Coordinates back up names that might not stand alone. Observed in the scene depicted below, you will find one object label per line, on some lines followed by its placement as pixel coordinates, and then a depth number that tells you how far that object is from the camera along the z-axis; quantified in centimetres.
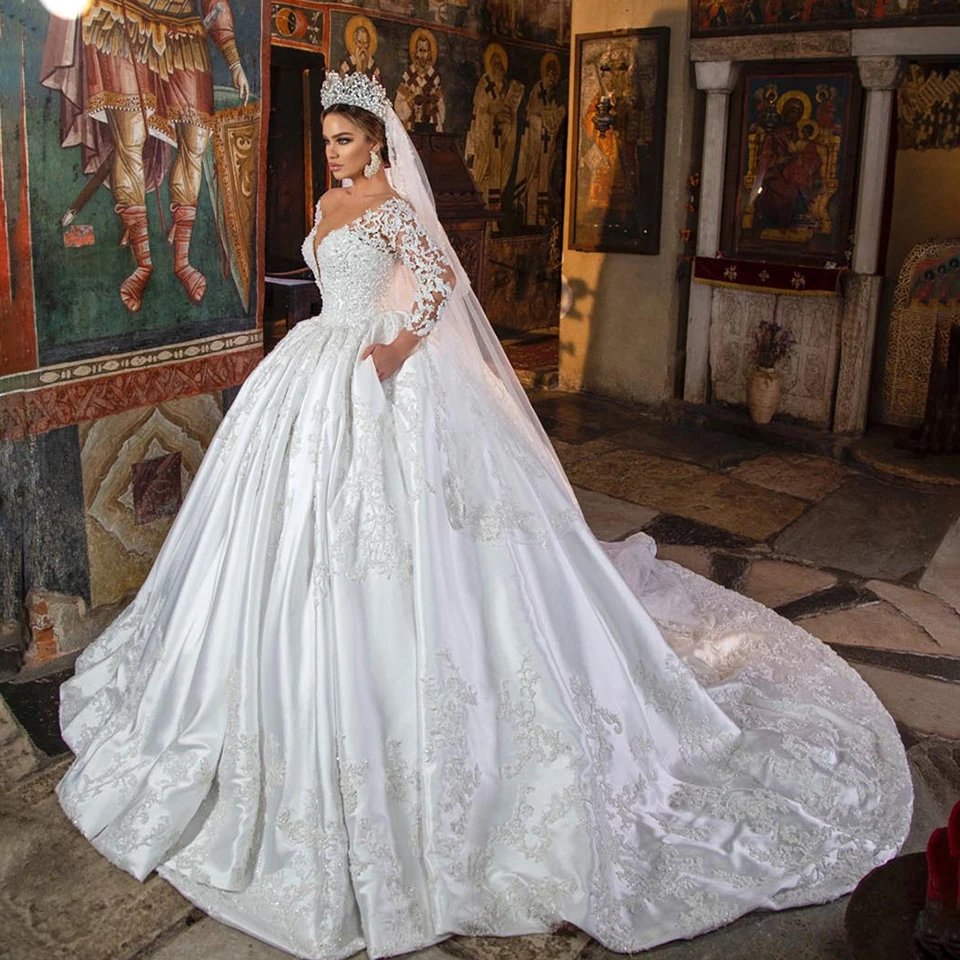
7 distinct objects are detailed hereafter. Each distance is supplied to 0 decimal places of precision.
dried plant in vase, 716
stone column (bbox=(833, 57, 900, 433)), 649
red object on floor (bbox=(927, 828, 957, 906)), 190
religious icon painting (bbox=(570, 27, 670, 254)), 732
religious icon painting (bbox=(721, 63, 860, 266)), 671
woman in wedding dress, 271
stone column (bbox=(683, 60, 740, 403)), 707
